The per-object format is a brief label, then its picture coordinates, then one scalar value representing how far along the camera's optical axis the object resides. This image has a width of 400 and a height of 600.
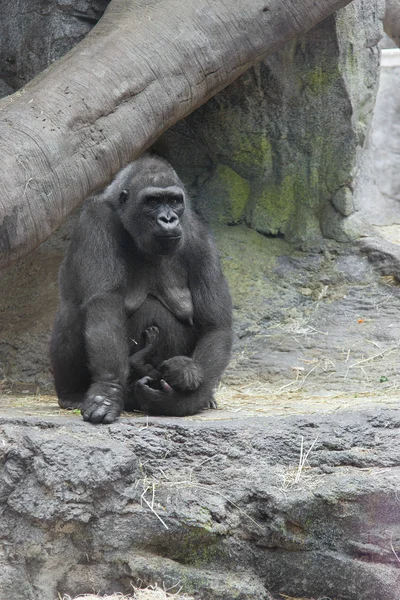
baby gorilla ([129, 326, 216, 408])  10.61
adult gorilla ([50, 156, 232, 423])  10.66
